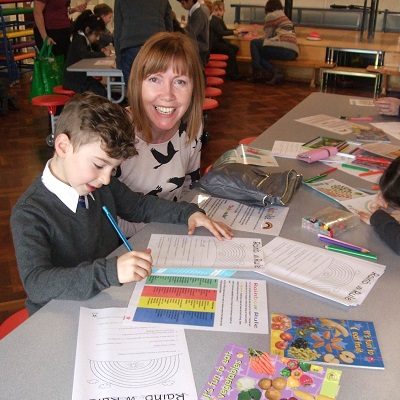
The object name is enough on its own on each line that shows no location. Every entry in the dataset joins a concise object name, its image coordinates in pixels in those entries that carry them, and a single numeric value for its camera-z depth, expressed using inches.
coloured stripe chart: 39.9
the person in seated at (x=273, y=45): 263.7
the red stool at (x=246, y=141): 100.8
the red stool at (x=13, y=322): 49.3
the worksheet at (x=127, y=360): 33.0
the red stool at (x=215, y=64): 219.8
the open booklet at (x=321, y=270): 44.6
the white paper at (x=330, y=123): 90.7
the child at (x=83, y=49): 171.3
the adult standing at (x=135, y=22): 135.0
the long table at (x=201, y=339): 33.3
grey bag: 61.4
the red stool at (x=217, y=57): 234.5
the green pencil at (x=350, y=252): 51.0
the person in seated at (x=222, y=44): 280.2
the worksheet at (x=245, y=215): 56.6
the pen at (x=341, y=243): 51.9
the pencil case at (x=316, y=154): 76.0
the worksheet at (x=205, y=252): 48.0
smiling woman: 66.3
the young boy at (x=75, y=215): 41.6
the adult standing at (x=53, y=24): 186.1
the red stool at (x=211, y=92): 172.9
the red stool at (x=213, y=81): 194.9
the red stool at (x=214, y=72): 205.3
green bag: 183.6
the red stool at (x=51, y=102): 159.5
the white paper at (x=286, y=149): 78.4
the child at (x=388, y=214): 52.6
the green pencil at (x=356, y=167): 74.1
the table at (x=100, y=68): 162.7
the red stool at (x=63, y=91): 174.9
